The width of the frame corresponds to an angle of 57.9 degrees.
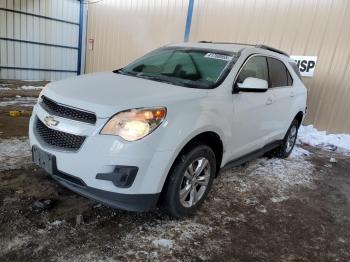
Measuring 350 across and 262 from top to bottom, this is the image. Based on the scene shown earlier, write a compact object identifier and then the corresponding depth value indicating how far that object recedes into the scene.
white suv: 2.38
